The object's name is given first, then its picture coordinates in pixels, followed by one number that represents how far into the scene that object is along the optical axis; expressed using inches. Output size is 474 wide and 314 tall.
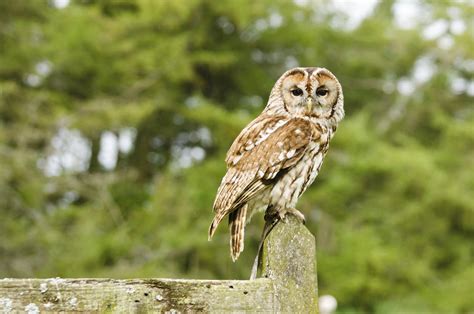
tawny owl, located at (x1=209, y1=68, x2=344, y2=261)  262.5
